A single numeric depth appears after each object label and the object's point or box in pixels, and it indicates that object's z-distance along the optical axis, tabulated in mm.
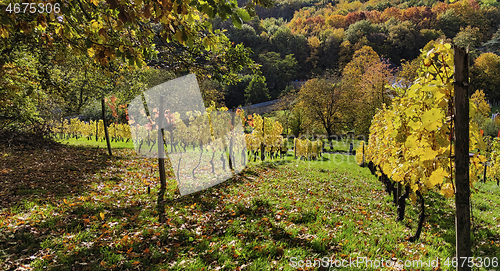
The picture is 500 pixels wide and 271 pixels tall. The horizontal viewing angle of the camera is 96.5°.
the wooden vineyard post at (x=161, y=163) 5339
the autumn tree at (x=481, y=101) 33697
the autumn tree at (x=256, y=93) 52562
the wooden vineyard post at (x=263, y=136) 14362
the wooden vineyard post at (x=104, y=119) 9937
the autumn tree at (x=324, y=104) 27438
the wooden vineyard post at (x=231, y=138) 10562
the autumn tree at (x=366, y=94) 23538
